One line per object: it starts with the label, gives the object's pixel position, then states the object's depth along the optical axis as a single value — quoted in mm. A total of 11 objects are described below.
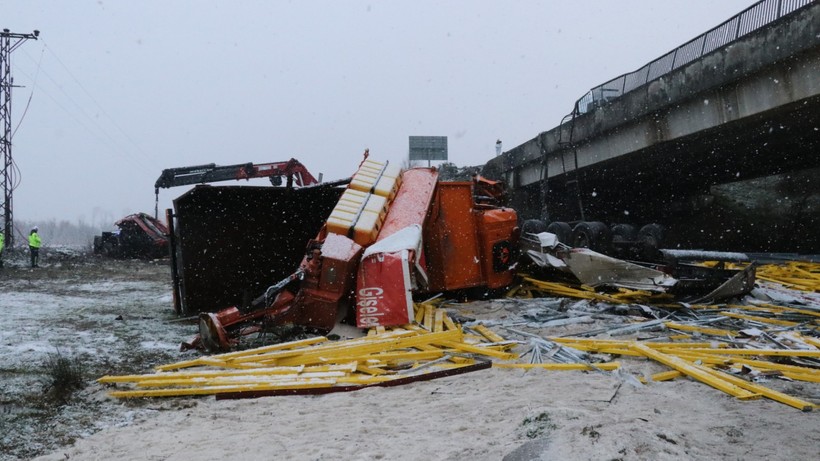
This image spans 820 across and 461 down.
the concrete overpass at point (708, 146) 10844
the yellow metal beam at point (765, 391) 3400
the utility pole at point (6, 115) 26359
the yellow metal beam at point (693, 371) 3714
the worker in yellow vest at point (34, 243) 20188
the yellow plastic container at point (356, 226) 6969
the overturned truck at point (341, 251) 6305
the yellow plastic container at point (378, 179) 8031
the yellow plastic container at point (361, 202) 7469
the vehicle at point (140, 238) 24812
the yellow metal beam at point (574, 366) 4448
